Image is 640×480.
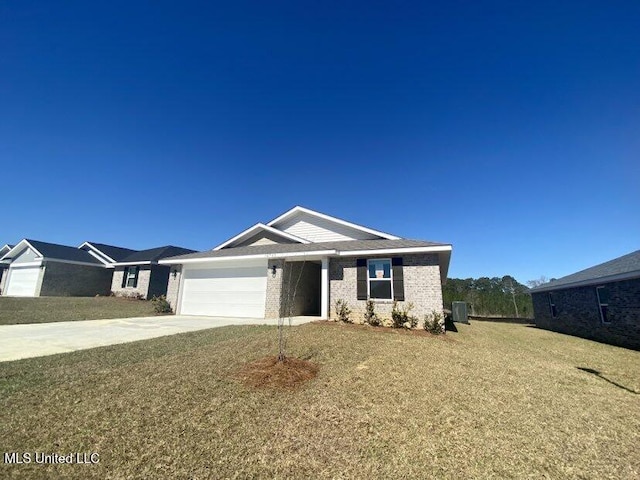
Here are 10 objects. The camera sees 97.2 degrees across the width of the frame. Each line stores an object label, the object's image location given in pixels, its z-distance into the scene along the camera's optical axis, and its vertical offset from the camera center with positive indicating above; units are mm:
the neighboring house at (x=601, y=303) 12383 +59
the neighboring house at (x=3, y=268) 27103 +2398
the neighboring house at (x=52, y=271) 23781 +1905
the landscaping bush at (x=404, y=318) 11375 -706
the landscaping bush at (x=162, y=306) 15922 -617
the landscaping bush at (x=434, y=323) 10938 -836
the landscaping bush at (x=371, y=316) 11852 -678
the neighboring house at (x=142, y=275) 23306 +1664
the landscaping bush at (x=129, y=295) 23203 -21
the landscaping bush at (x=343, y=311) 12375 -508
